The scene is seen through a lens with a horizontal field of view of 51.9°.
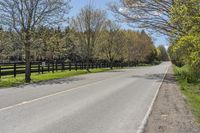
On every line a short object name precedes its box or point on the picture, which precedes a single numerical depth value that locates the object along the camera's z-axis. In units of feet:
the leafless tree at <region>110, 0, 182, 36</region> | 64.49
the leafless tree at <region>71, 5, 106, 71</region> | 105.80
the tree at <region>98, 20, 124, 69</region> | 131.40
